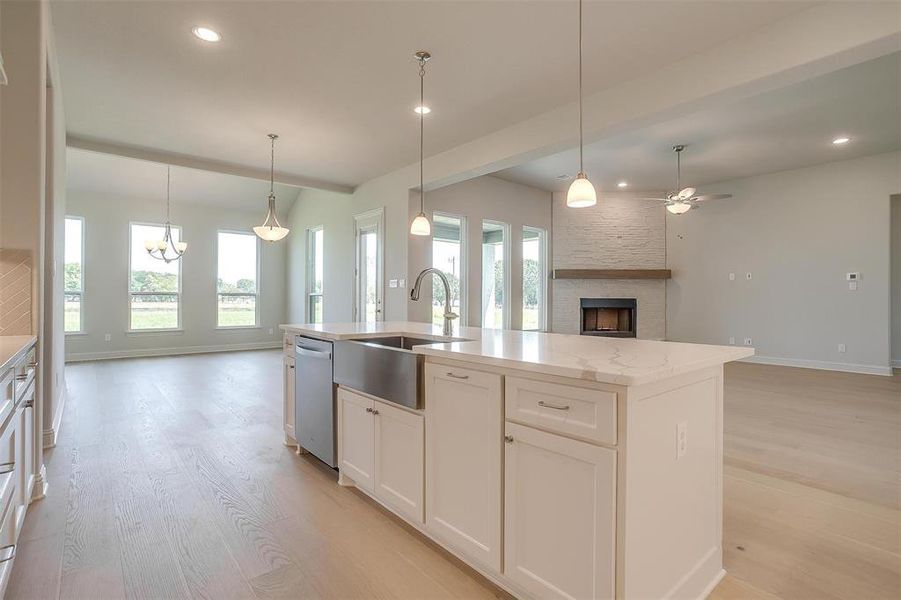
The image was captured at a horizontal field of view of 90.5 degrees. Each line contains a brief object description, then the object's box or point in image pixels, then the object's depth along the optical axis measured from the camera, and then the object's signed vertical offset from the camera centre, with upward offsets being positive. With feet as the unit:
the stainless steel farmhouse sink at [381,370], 6.65 -1.16
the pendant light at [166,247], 22.35 +2.77
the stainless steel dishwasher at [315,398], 8.93 -2.08
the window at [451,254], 22.38 +2.39
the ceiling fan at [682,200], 17.78 +4.14
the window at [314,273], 27.96 +1.75
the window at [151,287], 26.05 +0.76
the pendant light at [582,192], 7.63 +1.89
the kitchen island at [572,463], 4.36 -1.87
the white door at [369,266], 21.30 +1.76
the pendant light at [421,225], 11.29 +1.93
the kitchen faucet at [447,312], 8.71 -0.23
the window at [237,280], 29.14 +1.36
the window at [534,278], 25.81 +1.37
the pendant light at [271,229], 14.49 +2.31
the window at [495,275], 24.22 +1.43
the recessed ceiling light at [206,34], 9.44 +5.70
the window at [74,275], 23.95 +1.30
